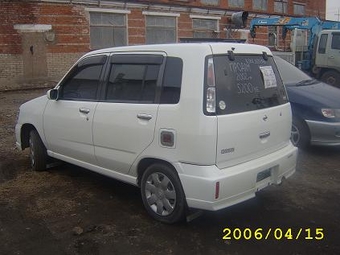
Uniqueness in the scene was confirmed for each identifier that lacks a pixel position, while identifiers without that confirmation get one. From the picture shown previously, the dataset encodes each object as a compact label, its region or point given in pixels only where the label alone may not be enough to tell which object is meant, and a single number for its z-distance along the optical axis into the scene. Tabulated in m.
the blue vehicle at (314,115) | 6.38
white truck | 13.01
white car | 3.59
